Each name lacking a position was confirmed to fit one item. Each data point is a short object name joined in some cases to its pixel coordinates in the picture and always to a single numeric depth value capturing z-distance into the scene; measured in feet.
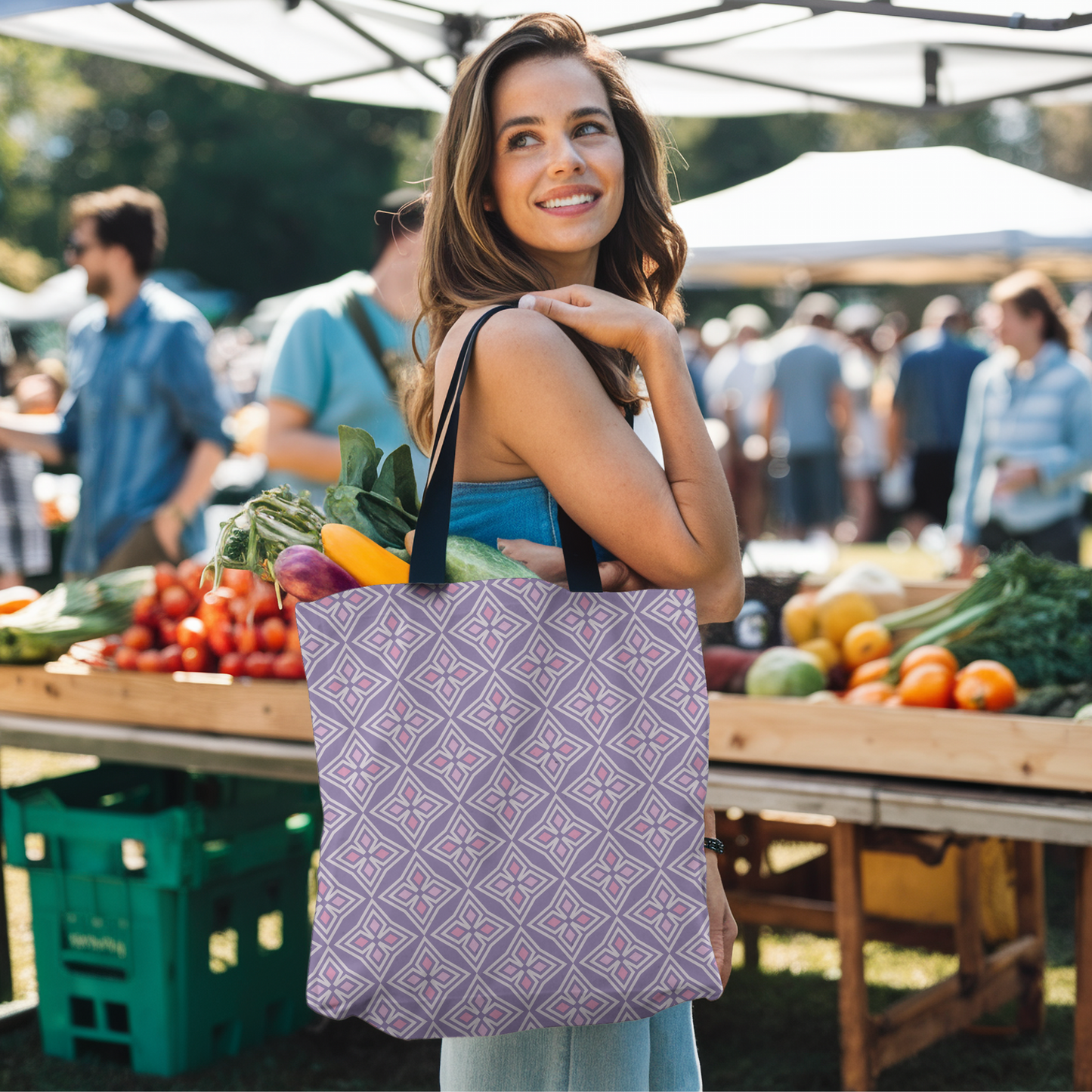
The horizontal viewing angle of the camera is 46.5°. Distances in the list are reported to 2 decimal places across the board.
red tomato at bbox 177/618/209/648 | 10.96
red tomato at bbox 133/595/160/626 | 11.57
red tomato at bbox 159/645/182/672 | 10.93
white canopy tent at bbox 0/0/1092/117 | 12.35
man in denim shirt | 14.10
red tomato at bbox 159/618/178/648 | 11.36
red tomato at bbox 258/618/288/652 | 10.68
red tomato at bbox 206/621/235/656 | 10.89
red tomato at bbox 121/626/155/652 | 11.21
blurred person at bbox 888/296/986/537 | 31.99
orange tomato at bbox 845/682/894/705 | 9.95
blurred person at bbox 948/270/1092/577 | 19.06
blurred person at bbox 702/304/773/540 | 40.19
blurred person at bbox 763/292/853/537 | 35.70
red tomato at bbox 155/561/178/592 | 12.01
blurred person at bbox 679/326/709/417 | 38.37
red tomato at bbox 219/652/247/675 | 10.66
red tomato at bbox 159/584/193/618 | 11.64
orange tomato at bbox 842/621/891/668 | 11.14
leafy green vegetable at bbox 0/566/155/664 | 11.30
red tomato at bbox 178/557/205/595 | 11.98
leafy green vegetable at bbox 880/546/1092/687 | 10.25
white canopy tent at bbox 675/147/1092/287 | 22.08
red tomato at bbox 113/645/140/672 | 11.07
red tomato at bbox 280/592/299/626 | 11.13
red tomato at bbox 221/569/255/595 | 11.66
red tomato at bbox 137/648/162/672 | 10.91
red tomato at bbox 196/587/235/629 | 11.02
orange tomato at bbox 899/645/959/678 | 9.92
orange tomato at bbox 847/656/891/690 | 10.56
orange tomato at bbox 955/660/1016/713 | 9.33
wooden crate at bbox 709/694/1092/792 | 8.34
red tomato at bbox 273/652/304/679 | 10.37
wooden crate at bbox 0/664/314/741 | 10.24
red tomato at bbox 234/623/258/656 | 10.71
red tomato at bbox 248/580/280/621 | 11.09
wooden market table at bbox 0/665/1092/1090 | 8.46
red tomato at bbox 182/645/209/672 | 10.89
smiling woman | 4.55
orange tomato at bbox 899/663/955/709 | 9.54
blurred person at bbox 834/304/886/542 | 39.32
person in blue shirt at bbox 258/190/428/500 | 12.21
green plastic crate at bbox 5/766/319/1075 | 10.43
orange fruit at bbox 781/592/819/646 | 11.68
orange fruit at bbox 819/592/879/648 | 11.56
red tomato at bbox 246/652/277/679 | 10.53
